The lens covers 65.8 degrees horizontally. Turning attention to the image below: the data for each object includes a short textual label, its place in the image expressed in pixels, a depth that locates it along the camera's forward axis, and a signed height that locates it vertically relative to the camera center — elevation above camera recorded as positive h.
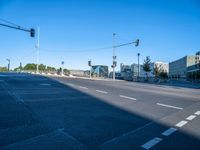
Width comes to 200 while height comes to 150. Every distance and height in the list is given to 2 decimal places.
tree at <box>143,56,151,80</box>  46.89 +3.11
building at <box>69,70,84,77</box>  43.95 +0.58
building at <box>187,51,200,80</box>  70.92 +2.84
